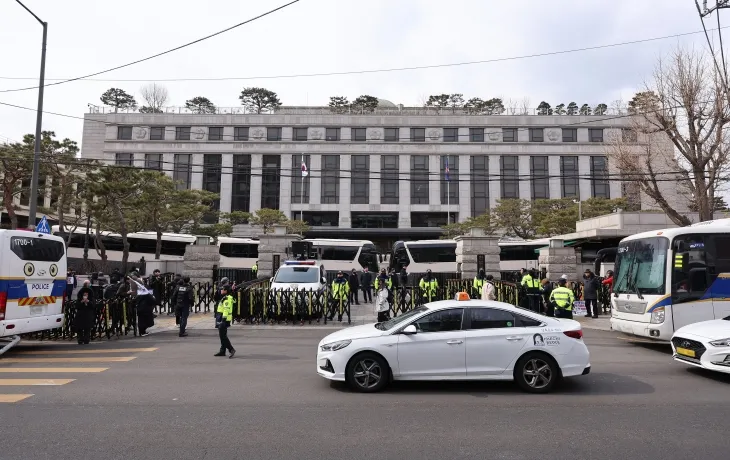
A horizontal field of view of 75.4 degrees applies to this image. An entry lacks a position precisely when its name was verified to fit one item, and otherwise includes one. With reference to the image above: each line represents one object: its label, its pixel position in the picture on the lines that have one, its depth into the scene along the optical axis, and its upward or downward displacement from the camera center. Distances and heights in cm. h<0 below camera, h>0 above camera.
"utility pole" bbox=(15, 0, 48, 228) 1588 +497
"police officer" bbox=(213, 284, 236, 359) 1039 -99
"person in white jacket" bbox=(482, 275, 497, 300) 1600 -50
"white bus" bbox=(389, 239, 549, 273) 3544 +158
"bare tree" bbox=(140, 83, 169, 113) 7125 +2624
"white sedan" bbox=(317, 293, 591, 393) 739 -125
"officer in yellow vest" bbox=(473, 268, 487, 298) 1981 -36
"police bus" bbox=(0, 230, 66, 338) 1025 -19
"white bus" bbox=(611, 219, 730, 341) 1094 -8
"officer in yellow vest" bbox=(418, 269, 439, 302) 1833 -46
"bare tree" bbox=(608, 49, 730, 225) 2162 +677
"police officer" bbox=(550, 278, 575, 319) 1381 -66
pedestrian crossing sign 1484 +149
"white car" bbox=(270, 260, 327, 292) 1792 -7
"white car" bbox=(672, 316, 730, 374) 791 -116
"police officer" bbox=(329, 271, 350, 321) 1734 -72
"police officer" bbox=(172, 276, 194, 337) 1366 -89
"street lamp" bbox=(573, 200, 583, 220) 4312 +629
